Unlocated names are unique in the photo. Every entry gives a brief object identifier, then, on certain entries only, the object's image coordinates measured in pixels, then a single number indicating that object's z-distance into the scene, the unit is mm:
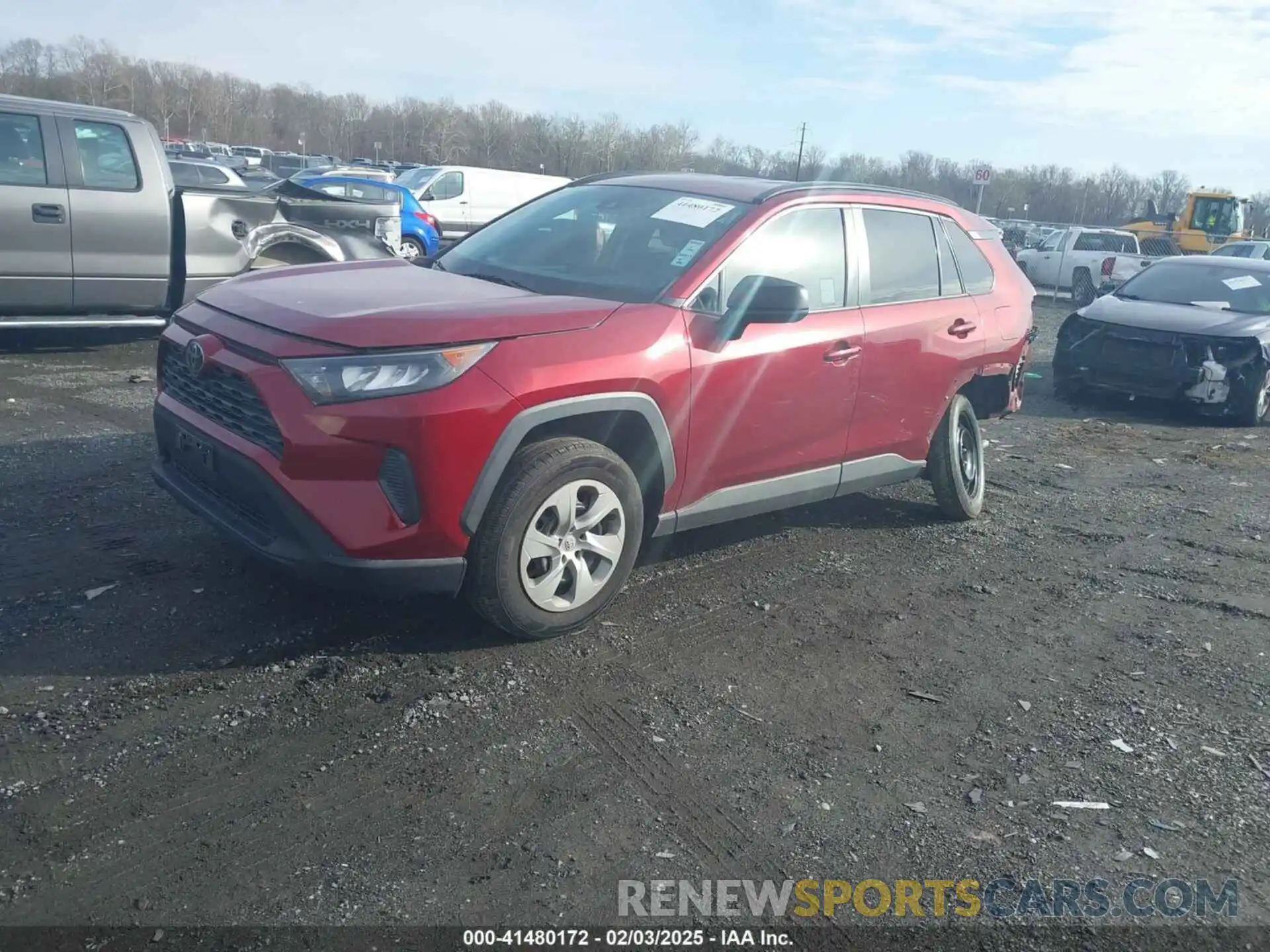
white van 22609
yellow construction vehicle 31141
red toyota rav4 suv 3457
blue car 17844
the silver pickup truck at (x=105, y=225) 7996
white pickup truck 22688
